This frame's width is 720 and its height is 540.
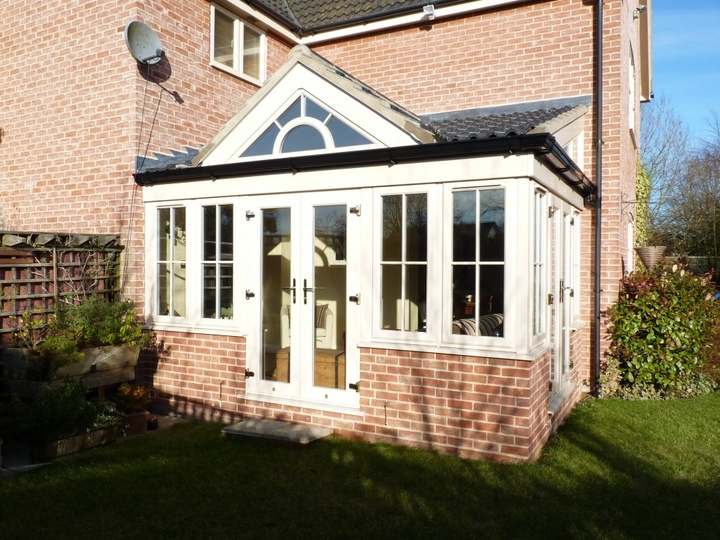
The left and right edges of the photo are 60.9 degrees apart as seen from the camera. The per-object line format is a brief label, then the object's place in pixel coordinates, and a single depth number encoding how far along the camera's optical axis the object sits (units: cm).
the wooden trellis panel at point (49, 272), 655
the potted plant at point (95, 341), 637
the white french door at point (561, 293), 718
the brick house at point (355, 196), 593
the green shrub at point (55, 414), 583
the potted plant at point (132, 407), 689
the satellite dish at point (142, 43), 765
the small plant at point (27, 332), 653
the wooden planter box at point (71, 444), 586
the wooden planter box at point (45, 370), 623
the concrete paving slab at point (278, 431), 627
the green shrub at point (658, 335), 819
